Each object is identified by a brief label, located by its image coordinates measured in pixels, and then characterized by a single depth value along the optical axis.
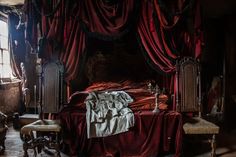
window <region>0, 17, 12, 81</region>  4.23
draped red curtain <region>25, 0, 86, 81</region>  2.75
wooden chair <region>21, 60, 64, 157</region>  2.78
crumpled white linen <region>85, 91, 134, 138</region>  2.59
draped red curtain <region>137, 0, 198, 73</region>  2.61
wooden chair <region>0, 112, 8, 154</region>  2.78
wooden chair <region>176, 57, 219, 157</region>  2.71
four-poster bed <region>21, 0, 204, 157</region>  2.61
